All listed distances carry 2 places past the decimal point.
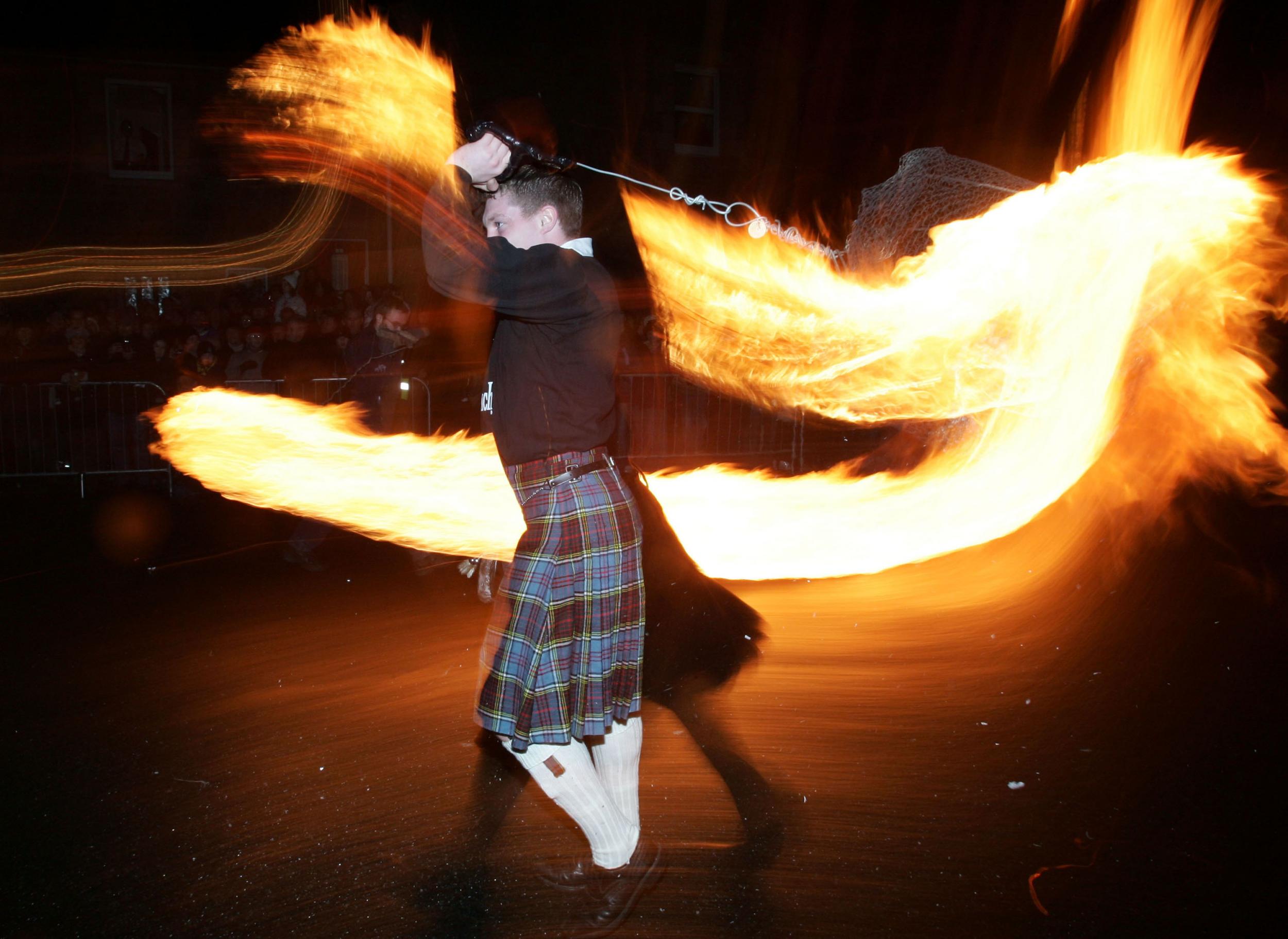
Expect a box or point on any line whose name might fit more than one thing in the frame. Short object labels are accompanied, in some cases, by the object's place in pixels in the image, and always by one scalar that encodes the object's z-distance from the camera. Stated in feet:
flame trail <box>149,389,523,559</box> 18.70
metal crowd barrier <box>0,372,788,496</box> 32.32
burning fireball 16.33
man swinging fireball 8.84
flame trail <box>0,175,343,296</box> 51.29
